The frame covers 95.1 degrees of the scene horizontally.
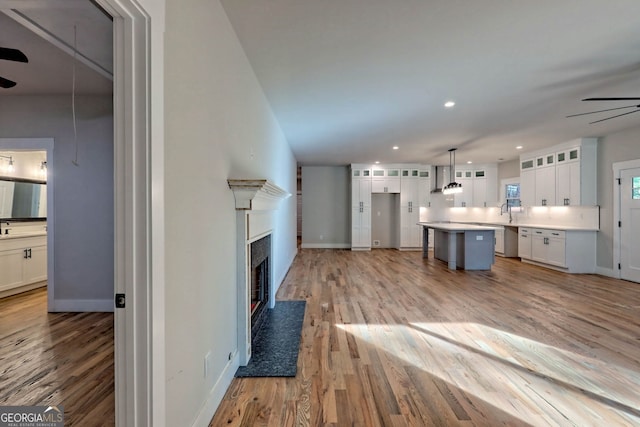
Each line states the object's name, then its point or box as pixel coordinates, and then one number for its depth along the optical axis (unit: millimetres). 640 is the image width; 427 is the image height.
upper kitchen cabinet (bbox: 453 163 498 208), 9281
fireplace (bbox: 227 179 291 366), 2395
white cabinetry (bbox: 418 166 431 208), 9469
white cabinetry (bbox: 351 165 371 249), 9359
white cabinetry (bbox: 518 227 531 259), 7184
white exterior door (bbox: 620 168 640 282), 5281
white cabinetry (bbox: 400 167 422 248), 9391
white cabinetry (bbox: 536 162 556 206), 6785
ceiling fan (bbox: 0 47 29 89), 2233
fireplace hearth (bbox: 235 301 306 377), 2381
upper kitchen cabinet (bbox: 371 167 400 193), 9430
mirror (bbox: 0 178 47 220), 4594
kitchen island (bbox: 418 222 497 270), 6332
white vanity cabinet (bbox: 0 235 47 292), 4195
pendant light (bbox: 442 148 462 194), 7140
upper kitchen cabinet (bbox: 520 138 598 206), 6047
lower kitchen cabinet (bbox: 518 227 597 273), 6074
